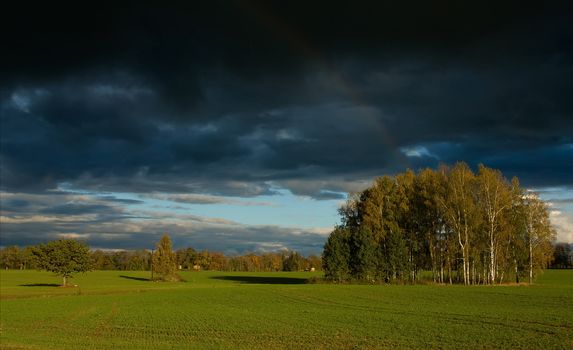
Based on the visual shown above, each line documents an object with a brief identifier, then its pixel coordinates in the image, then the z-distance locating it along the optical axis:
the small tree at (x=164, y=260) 134.75
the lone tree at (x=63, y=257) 104.19
